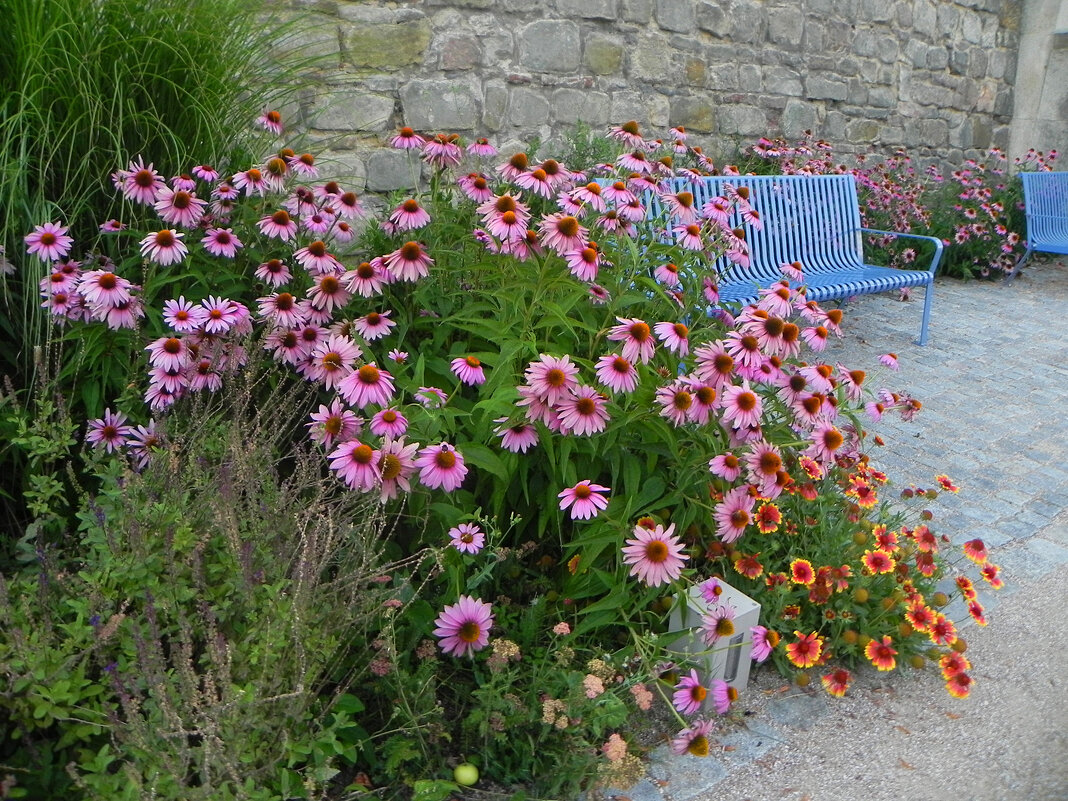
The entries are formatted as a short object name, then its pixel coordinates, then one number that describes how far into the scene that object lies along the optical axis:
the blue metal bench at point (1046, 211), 7.34
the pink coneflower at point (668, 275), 2.55
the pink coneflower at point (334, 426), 1.98
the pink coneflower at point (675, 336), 2.18
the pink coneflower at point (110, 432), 2.27
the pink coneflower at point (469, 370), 2.18
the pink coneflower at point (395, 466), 1.86
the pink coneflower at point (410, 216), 2.57
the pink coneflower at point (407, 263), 2.38
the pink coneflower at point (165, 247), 2.38
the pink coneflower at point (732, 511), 2.11
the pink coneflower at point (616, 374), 1.98
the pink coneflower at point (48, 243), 2.37
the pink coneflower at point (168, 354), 2.22
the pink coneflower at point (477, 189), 2.70
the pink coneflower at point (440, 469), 1.90
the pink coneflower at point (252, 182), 2.62
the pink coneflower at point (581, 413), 1.94
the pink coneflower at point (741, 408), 2.00
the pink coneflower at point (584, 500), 1.95
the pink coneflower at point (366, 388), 1.99
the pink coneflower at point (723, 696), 1.99
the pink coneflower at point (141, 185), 2.53
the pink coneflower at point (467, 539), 1.97
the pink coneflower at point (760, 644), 2.18
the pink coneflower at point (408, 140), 2.90
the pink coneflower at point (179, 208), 2.48
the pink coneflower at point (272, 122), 2.96
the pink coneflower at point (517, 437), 2.04
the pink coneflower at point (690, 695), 1.94
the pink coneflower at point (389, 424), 1.93
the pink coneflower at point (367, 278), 2.39
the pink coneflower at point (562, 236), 2.23
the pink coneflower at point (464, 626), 1.91
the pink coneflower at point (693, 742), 1.85
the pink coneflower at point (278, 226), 2.55
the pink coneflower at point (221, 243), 2.53
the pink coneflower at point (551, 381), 1.93
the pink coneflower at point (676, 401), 1.99
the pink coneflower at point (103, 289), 2.25
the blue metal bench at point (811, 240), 4.89
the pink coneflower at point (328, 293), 2.43
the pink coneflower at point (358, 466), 1.83
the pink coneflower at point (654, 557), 1.93
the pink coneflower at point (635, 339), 2.07
